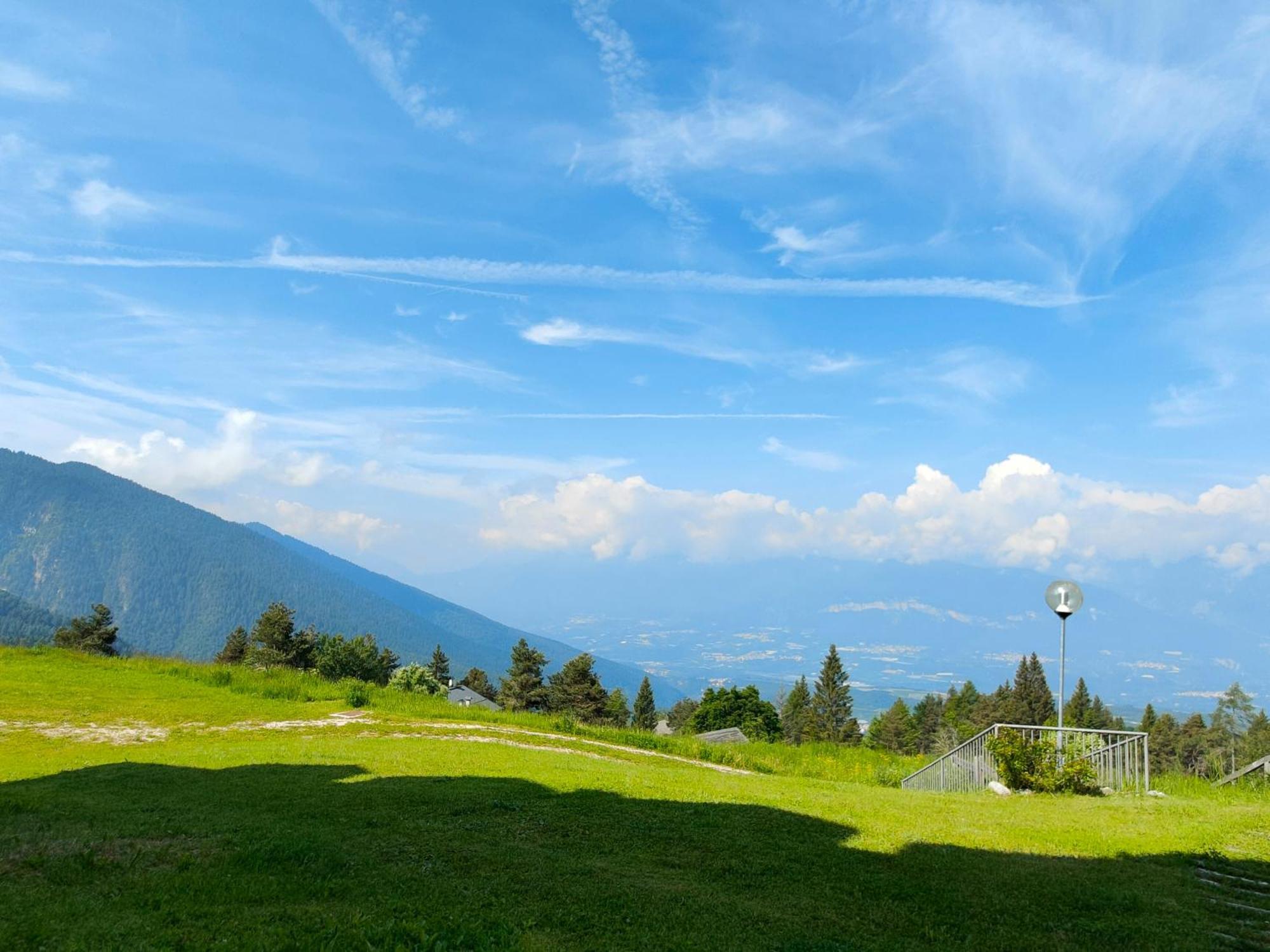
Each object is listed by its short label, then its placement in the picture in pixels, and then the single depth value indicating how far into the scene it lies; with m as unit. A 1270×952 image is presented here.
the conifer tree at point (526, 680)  94.25
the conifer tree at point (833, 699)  125.19
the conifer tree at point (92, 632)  76.81
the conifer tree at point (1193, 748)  104.50
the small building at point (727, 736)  92.40
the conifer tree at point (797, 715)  125.44
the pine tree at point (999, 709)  108.12
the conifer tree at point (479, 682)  135.00
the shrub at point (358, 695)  26.70
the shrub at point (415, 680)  68.12
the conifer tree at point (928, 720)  120.50
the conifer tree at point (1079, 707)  97.00
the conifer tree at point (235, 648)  89.81
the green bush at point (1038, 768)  15.13
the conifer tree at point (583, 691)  85.12
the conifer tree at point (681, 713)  154.88
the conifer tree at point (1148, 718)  109.66
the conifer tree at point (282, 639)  78.31
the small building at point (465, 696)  116.31
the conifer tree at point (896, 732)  123.56
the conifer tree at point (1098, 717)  104.81
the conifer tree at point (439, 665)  136.25
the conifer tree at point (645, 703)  140.25
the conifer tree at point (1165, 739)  100.81
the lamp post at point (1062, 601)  17.09
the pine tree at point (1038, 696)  109.88
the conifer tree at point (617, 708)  97.00
